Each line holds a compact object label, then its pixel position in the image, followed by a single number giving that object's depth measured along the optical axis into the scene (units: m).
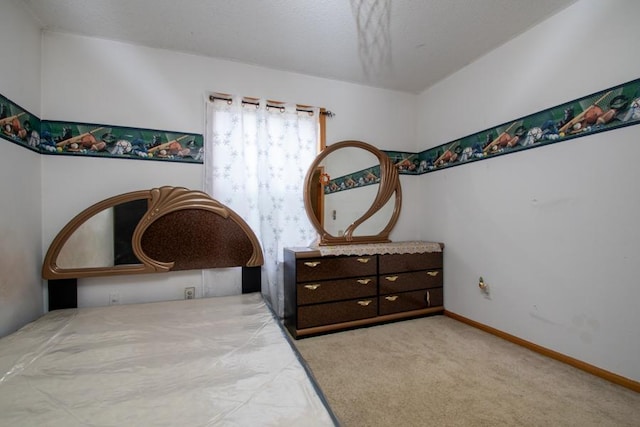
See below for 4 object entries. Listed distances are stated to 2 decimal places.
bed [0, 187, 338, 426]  0.84
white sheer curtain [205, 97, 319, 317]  2.27
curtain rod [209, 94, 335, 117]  2.28
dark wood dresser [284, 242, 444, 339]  2.16
